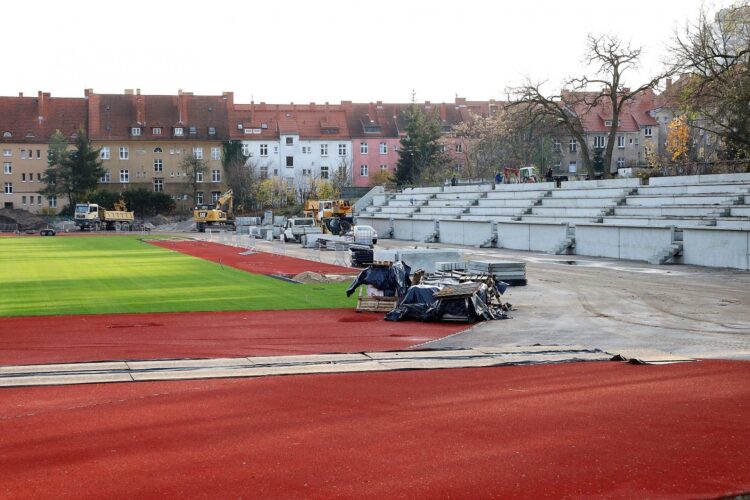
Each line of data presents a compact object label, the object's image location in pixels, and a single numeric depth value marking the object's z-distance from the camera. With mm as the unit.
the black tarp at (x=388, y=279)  25141
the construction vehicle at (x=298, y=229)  65644
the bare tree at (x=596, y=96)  67312
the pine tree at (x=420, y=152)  101188
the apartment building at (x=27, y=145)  113312
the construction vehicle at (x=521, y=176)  69875
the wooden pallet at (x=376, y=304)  24578
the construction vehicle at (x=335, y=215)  77812
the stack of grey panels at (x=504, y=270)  31672
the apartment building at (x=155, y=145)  114625
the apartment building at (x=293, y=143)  115875
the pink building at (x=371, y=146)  117938
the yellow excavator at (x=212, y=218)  93750
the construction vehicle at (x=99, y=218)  97625
